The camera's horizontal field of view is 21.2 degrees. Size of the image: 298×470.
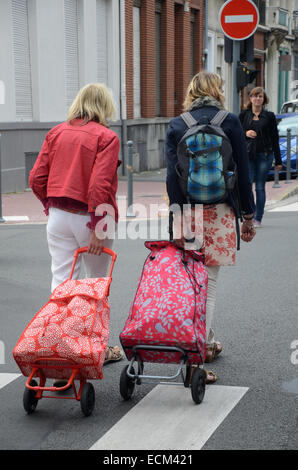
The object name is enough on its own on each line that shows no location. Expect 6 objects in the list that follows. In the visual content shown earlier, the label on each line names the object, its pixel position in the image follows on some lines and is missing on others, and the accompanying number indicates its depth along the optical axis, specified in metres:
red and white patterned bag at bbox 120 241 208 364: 4.30
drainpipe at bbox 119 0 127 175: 21.61
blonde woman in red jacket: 4.67
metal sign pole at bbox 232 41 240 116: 11.65
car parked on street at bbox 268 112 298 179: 18.95
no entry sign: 11.38
